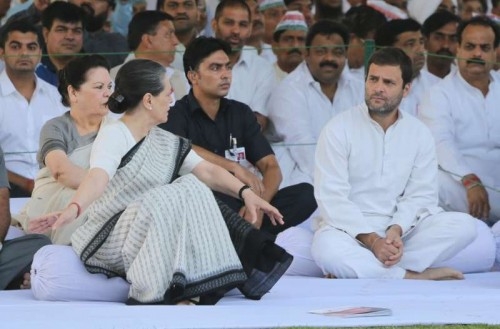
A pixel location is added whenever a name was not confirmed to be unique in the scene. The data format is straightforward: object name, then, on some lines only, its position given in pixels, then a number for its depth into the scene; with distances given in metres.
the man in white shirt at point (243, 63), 18.48
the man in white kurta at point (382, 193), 14.76
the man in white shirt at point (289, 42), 19.66
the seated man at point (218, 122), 16.10
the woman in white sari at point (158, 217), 12.35
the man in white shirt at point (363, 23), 20.47
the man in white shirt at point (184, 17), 20.53
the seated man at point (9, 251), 14.03
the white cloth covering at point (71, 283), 12.88
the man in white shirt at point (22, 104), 17.16
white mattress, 11.52
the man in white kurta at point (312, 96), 17.88
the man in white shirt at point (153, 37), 18.23
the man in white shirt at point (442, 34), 20.32
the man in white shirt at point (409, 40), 19.33
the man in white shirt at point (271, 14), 21.92
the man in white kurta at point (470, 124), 17.04
